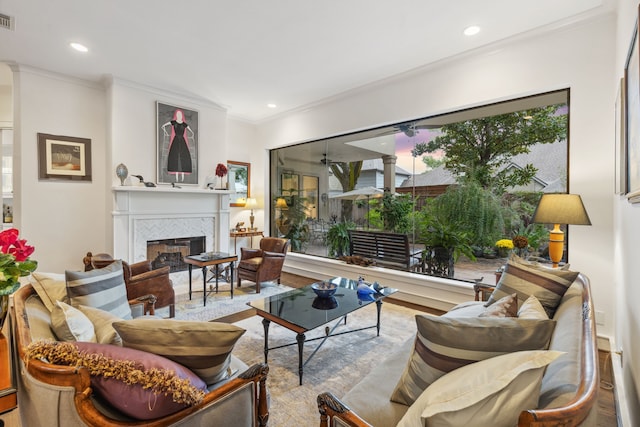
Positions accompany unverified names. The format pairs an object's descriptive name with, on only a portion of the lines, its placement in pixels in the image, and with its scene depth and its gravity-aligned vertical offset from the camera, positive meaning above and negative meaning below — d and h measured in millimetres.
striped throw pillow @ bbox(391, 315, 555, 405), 1046 -463
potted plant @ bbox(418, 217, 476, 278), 3791 -470
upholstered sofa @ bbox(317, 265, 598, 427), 741 -522
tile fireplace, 4305 -152
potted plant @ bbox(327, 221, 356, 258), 5164 -522
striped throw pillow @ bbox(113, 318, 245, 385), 1171 -524
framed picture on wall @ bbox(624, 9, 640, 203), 1431 +495
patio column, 4493 +563
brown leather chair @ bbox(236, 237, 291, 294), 4406 -849
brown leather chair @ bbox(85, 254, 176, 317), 2938 -746
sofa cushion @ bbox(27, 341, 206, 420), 961 -558
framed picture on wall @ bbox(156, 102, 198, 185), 4719 +1040
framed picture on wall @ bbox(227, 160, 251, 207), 6059 +559
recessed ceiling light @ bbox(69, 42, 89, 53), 3402 +1866
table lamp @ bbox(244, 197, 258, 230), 6148 +91
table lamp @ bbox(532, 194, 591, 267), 2379 -15
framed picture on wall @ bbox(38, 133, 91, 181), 4051 +703
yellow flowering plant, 3063 -353
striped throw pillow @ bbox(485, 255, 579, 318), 1686 -445
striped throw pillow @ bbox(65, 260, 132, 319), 1788 -526
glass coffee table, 2240 -852
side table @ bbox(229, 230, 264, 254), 5858 -517
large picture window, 3271 +399
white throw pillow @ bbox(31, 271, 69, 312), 1688 -475
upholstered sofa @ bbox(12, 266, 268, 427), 951 -601
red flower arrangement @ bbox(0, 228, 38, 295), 1272 -242
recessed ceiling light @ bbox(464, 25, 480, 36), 3029 +1856
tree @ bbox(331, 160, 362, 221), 5039 +564
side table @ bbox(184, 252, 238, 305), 3928 -704
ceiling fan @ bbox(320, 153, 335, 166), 5437 +887
